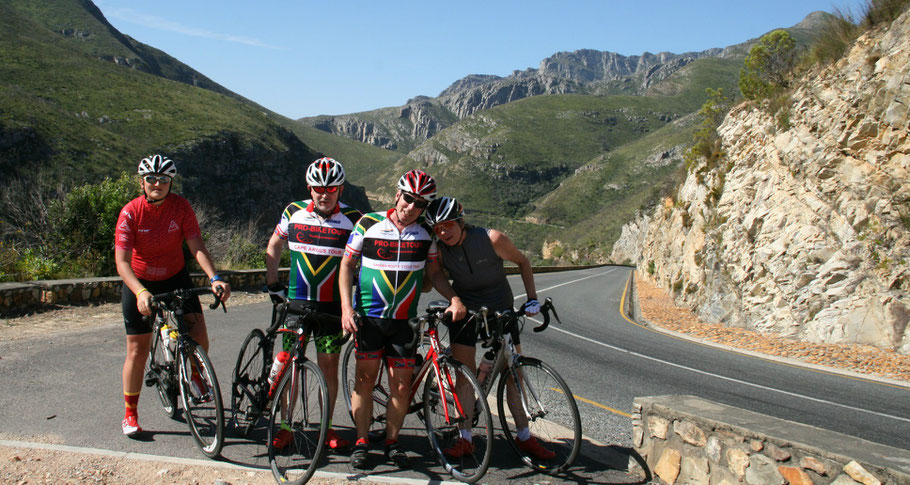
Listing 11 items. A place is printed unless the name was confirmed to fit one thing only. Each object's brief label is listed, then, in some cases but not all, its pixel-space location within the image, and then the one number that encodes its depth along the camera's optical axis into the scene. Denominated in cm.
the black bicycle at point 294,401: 371
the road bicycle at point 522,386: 401
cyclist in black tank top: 410
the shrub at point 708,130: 2261
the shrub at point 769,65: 1817
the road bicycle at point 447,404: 388
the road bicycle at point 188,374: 402
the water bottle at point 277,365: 404
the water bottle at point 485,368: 423
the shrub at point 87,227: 1286
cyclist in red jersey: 432
